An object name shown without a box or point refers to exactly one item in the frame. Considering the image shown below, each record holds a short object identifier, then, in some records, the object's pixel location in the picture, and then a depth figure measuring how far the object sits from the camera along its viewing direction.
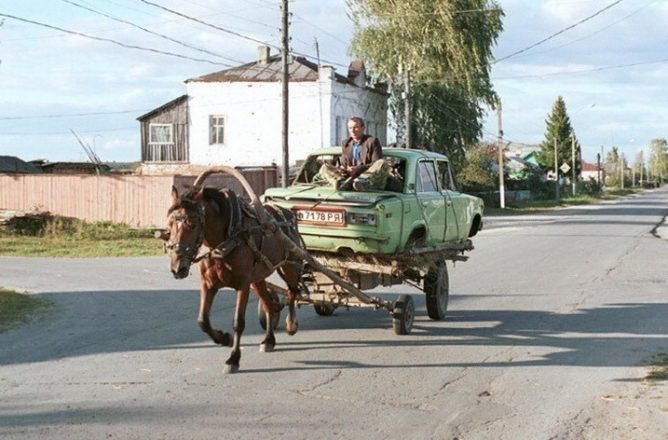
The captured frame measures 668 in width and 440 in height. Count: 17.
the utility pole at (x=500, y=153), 54.30
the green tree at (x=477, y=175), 61.44
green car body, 10.23
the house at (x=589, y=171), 189.48
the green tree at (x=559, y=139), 112.56
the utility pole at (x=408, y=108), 40.69
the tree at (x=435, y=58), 48.41
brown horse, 7.93
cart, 10.38
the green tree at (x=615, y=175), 157.52
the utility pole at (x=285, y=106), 28.36
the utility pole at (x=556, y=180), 78.62
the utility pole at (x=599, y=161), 122.38
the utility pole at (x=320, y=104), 43.62
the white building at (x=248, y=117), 43.94
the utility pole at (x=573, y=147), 95.87
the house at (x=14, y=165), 45.19
